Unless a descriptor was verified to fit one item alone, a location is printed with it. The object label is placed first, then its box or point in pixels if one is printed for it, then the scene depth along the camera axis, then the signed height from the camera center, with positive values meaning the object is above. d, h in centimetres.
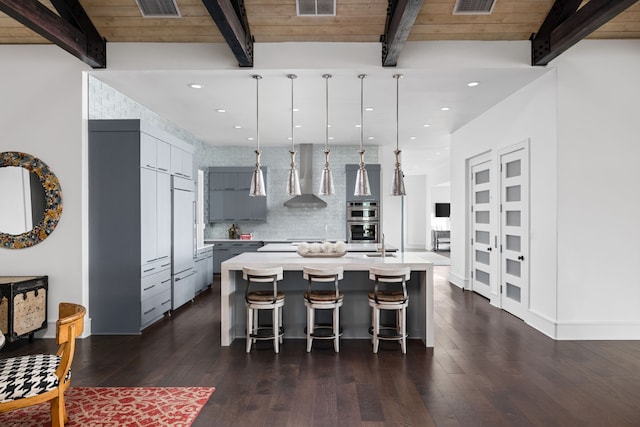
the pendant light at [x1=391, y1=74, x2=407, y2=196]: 451 +34
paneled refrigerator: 591 -46
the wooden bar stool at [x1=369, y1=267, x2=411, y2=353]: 408 -92
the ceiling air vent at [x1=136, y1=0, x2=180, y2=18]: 420 +220
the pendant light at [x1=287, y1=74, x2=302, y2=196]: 459 +34
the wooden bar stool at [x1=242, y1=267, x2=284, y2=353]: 409 -92
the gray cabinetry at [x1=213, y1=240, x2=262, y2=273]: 896 -78
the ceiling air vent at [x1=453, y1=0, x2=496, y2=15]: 416 +218
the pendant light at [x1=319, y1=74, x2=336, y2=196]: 470 +35
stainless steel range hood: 933 +96
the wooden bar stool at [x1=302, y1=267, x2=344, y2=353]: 410 -91
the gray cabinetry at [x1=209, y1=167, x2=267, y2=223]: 928 +44
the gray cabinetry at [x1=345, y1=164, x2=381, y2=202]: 921 +77
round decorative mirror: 464 +14
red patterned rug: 277 -146
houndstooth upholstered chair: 238 -101
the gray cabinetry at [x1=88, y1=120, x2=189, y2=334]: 485 -16
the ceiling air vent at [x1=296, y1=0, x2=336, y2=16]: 418 +219
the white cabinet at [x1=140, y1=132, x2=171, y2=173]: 495 +79
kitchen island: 457 -104
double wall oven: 929 -25
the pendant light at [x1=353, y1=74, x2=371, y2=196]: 463 +35
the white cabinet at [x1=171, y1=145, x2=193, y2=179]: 589 +79
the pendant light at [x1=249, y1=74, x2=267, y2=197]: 446 +33
